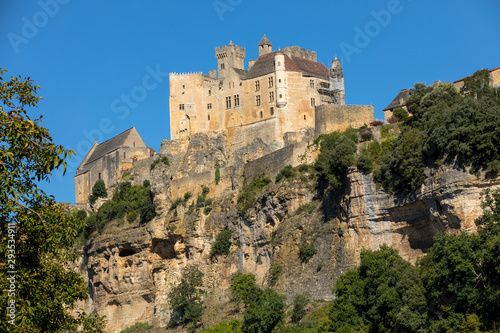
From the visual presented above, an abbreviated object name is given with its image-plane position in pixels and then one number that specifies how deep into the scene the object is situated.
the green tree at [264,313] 48.62
